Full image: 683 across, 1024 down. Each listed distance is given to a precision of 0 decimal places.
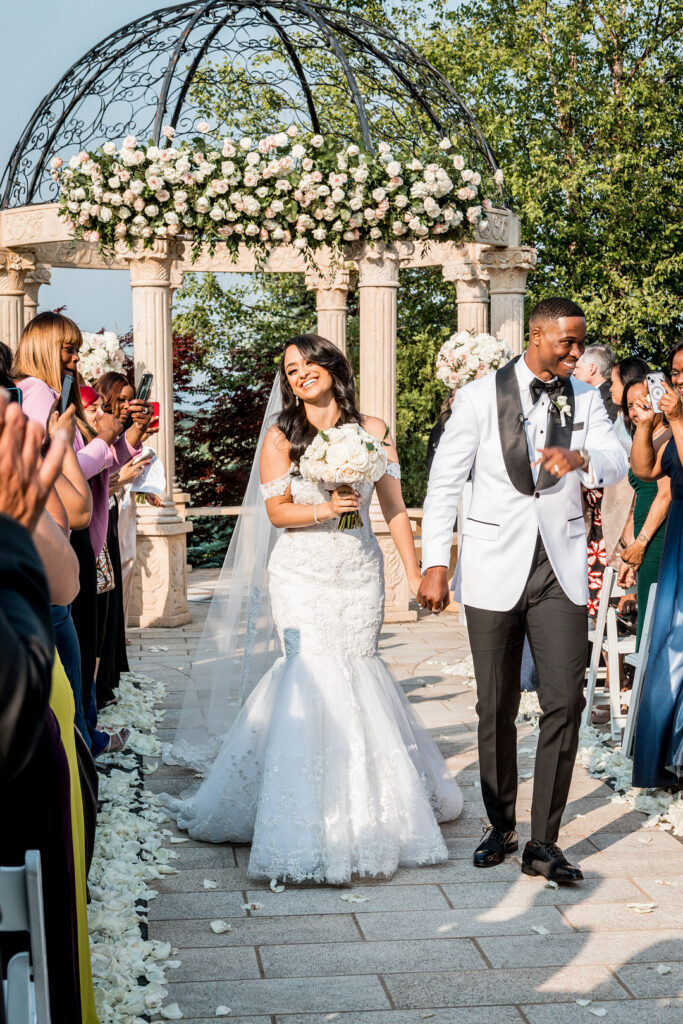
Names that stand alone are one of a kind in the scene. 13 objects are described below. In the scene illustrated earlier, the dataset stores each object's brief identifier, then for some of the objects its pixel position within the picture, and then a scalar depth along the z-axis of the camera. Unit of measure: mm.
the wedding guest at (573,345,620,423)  8336
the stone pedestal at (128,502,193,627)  10945
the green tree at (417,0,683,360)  19906
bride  4695
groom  4547
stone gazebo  10633
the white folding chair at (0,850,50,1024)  1780
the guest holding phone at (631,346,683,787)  5523
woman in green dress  6363
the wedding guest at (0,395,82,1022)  1539
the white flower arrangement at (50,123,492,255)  8930
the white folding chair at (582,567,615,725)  6992
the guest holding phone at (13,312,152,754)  5035
